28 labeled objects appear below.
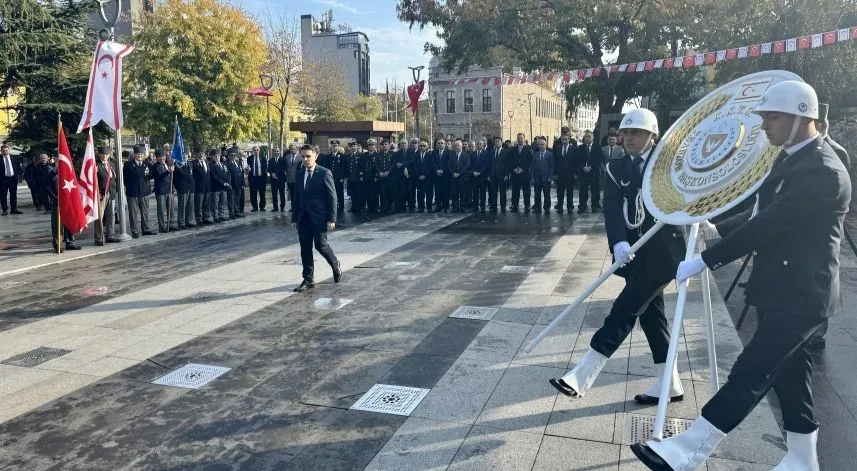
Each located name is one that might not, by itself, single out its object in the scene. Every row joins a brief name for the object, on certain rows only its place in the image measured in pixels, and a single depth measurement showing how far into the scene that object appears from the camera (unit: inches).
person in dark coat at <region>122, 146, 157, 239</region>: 535.2
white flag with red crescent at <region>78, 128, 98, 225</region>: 468.4
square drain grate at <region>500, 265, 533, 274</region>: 372.2
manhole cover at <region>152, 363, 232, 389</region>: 204.7
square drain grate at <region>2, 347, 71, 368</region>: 229.0
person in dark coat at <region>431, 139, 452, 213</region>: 689.6
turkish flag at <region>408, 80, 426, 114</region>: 1064.8
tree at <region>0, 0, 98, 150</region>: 815.7
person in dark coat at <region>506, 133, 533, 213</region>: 660.7
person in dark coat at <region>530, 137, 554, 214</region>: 649.6
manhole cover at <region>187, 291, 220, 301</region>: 320.8
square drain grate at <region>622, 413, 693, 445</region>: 157.8
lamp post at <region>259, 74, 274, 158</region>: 1214.9
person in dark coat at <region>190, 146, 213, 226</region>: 597.9
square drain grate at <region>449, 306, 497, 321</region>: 275.0
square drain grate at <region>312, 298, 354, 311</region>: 300.2
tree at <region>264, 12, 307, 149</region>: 1343.1
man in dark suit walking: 333.1
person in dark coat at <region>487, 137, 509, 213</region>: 665.0
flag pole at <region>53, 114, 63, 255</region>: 462.6
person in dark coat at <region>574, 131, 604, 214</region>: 652.7
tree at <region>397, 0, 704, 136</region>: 900.0
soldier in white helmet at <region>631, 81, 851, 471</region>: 119.2
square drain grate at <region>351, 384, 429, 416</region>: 180.0
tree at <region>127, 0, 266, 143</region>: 1081.4
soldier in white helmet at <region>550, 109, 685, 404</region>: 168.6
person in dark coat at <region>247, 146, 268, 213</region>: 719.7
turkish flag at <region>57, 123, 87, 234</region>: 458.0
